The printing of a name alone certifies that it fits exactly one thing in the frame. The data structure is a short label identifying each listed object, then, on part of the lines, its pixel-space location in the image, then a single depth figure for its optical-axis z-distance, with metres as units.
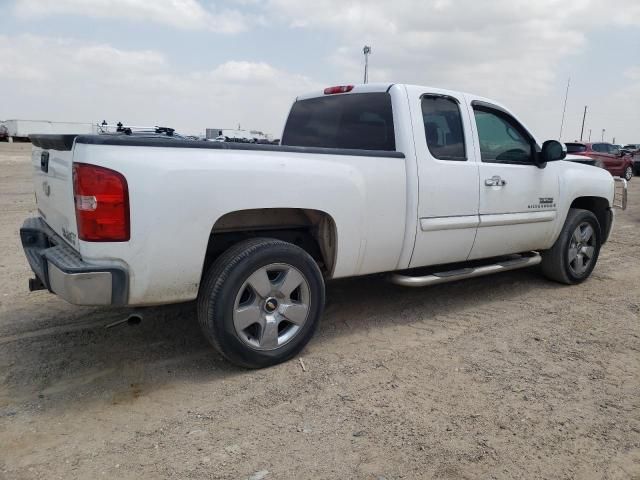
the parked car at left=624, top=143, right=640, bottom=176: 24.58
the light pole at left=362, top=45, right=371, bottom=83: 16.37
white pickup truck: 2.78
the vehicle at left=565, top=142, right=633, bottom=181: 20.75
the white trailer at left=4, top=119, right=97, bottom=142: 45.66
